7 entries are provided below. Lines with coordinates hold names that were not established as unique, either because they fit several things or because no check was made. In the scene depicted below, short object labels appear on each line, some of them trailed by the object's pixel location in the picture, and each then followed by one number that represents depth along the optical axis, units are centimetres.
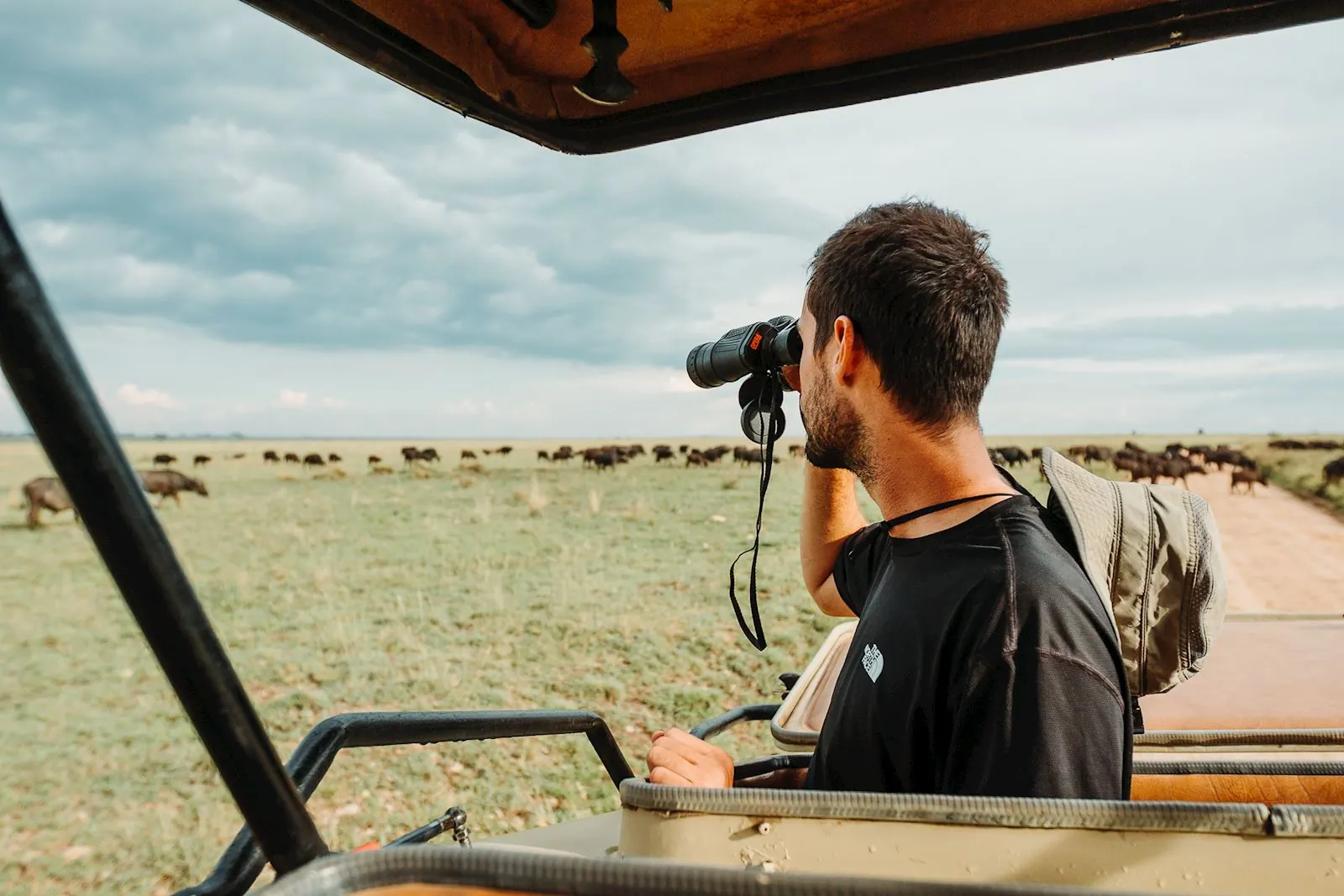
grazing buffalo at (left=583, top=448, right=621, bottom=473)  3469
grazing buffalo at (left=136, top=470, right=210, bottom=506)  2142
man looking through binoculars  123
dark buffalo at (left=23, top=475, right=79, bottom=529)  1612
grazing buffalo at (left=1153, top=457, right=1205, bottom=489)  3073
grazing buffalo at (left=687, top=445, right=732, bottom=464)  3897
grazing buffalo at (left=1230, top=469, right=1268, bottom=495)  2868
